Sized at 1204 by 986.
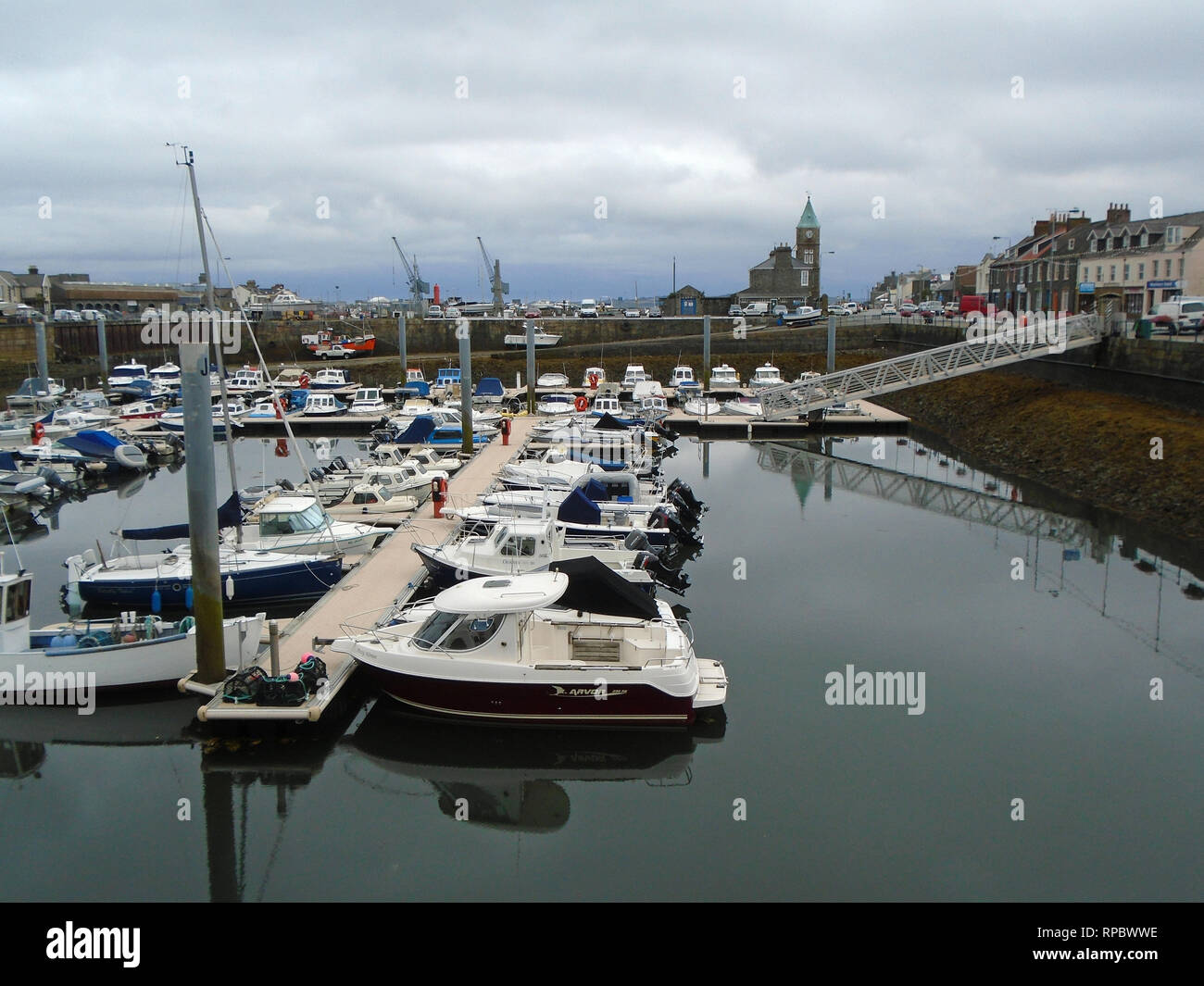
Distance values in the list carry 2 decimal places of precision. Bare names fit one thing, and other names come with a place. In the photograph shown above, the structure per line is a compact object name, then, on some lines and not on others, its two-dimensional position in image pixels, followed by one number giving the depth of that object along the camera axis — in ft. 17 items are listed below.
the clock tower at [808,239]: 399.03
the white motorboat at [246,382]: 183.40
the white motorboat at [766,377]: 186.80
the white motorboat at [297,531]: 70.49
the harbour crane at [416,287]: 372.42
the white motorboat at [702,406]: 162.30
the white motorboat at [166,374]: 203.10
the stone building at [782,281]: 365.40
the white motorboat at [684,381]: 186.70
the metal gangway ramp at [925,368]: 132.26
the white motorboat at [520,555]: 62.39
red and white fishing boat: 247.09
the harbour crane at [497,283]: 355.36
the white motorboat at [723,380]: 195.00
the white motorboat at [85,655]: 49.47
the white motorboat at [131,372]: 197.57
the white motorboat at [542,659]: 47.75
